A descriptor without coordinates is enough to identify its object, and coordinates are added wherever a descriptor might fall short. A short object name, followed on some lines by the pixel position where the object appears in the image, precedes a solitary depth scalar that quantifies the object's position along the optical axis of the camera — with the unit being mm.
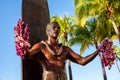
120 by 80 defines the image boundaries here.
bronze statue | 3502
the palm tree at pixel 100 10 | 17041
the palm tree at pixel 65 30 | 21413
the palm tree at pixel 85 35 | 20988
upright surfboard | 3697
